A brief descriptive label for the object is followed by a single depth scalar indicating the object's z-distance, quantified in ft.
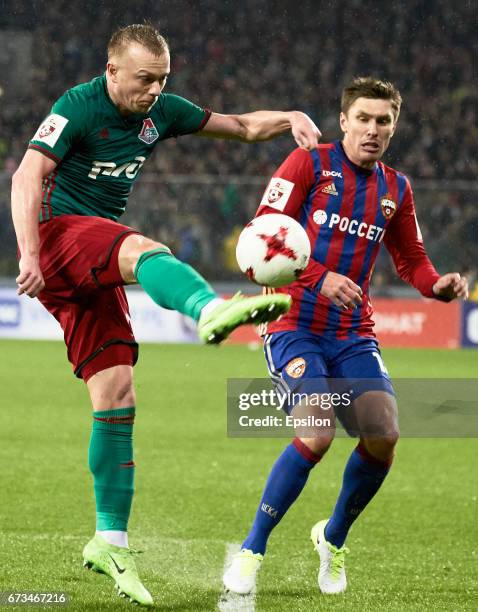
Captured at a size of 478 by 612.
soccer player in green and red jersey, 26.73
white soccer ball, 26.35
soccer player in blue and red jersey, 30.89
